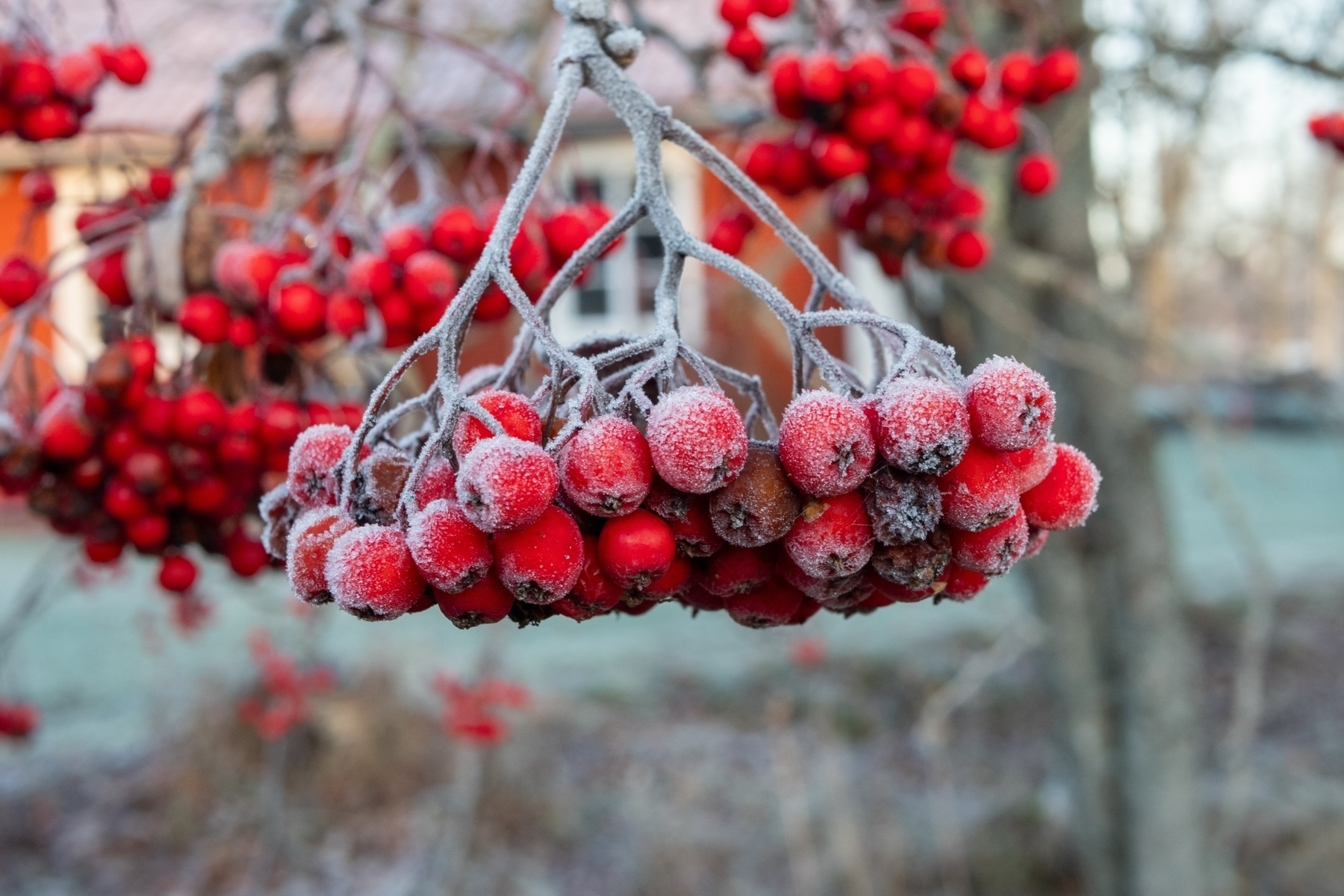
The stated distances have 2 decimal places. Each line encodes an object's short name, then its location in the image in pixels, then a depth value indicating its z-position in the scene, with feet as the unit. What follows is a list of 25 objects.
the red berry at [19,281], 1.24
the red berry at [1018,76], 1.47
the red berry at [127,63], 1.34
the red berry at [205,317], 1.11
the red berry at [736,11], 1.31
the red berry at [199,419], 1.10
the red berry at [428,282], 1.05
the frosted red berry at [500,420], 0.83
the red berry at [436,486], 0.83
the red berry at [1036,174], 1.60
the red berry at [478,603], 0.83
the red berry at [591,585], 0.83
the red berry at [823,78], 1.20
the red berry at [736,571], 0.85
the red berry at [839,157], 1.27
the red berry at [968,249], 1.44
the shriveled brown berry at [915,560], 0.83
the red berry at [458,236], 1.07
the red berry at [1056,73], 1.48
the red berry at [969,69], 1.36
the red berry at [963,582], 0.88
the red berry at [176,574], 1.21
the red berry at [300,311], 1.07
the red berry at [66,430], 1.10
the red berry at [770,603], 0.87
